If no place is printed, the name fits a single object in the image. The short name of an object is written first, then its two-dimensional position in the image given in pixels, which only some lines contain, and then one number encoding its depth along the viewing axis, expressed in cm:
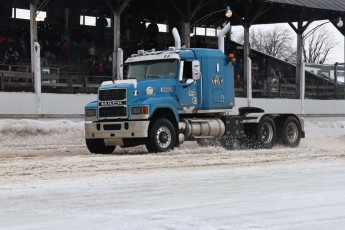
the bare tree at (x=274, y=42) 9981
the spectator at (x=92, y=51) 3127
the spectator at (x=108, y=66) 3086
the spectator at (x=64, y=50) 3061
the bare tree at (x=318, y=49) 9988
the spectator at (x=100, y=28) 3503
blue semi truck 1678
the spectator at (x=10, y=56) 2725
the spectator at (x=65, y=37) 3179
